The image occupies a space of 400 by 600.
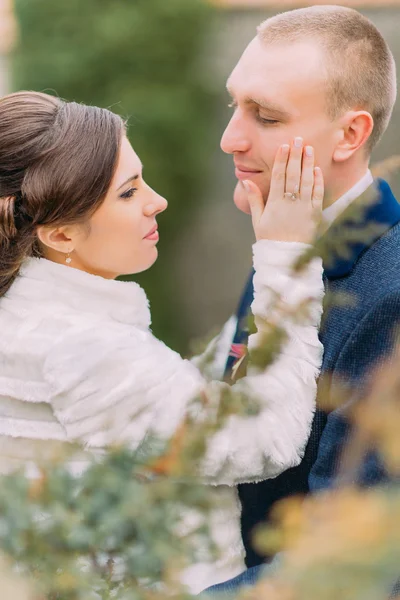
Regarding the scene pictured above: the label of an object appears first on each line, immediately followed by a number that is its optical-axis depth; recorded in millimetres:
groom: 1430
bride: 1378
